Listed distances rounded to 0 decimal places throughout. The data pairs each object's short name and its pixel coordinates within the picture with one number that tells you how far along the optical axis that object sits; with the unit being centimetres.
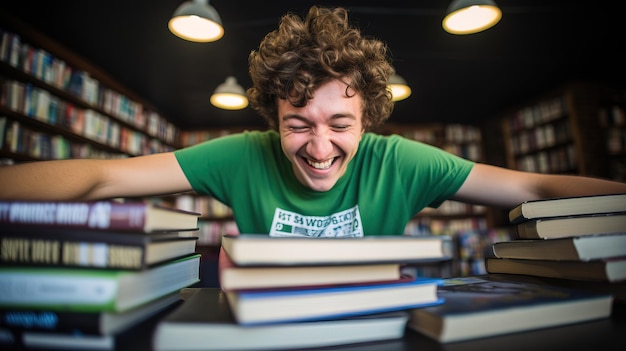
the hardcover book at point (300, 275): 33
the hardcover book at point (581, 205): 50
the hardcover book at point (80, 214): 35
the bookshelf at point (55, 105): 281
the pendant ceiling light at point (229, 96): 322
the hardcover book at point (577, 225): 49
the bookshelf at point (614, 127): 439
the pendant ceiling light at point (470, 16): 204
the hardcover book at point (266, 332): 31
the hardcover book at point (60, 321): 31
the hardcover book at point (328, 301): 31
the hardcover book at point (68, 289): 31
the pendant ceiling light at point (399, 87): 309
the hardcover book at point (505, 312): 34
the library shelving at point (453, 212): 527
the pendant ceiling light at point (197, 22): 207
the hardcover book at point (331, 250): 33
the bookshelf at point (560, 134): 437
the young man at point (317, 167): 78
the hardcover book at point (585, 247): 43
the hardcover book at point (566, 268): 42
